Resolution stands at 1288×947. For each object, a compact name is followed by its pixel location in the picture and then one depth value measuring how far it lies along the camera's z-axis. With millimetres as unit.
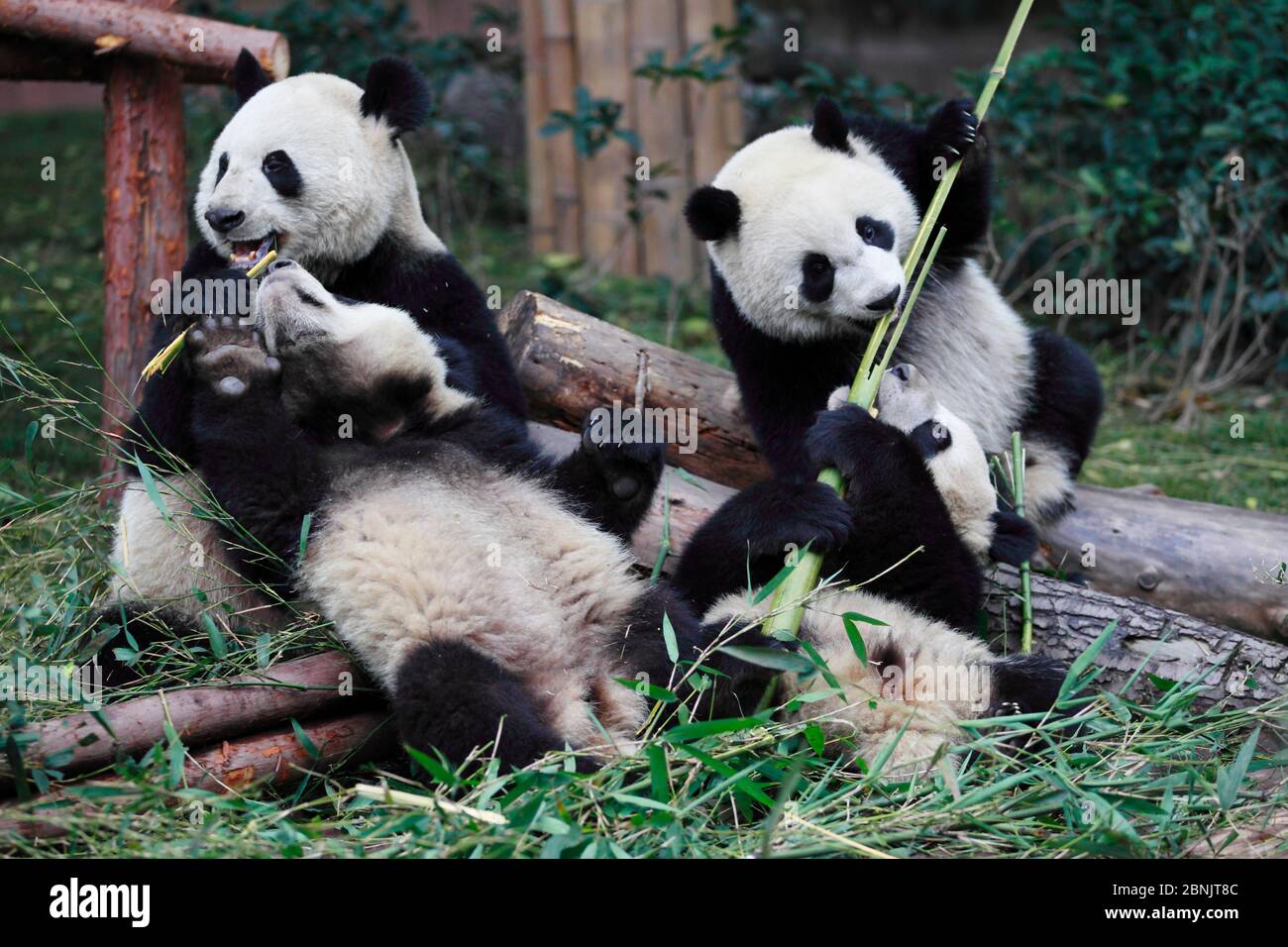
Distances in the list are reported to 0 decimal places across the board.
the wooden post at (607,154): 7406
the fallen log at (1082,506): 3871
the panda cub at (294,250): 3434
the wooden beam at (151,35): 4367
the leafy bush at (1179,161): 6082
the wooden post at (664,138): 7344
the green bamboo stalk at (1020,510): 3506
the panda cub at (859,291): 3836
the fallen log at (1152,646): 3260
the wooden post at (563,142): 7551
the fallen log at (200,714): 2682
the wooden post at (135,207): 4609
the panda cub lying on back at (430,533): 2863
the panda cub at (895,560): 3121
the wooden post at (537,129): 7727
